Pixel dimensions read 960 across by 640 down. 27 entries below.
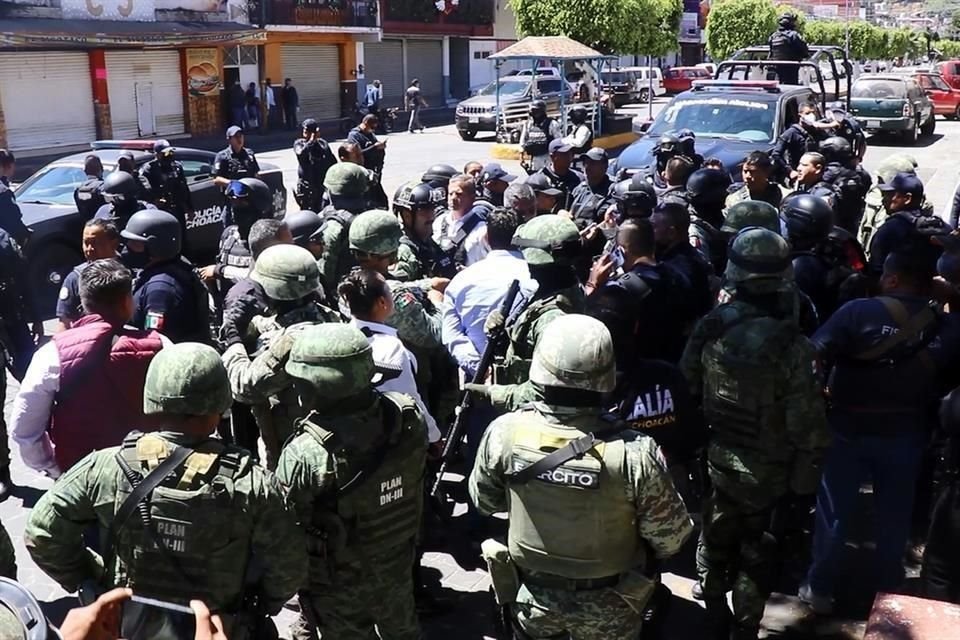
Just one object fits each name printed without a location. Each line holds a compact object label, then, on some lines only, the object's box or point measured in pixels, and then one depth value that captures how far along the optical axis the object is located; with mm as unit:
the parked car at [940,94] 27641
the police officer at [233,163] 10688
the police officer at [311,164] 10875
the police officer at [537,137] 10297
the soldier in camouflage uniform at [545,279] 4055
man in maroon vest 3730
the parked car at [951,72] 28422
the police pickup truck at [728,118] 10773
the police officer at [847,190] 6605
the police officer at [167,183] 9094
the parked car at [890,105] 21688
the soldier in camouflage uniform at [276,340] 3771
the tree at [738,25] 32781
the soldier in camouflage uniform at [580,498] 2828
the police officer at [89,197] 8055
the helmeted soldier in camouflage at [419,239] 5594
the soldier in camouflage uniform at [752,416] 3729
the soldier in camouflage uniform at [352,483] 3102
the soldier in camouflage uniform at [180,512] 2732
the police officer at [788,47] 14102
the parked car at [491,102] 25562
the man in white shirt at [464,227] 6129
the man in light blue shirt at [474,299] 4715
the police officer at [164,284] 4574
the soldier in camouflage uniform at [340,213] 5859
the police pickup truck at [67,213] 9305
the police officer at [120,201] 6855
